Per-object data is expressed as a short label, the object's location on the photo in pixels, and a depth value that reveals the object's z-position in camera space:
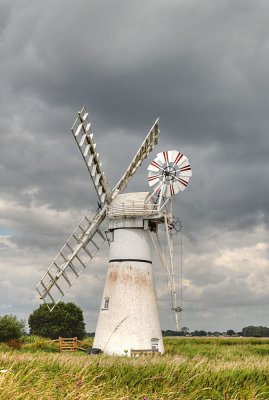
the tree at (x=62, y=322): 60.53
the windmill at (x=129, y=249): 30.58
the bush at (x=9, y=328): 42.28
